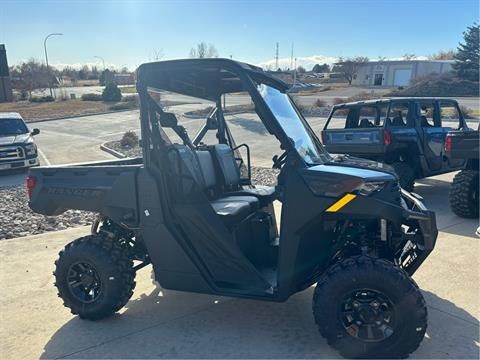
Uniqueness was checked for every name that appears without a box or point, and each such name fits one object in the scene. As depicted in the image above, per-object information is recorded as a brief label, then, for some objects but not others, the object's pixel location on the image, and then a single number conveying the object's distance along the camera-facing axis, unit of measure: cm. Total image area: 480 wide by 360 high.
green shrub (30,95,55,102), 4375
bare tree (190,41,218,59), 3309
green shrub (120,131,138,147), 1523
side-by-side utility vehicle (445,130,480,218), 572
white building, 5681
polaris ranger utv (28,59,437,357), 290
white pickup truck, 1080
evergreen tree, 3962
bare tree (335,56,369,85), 6412
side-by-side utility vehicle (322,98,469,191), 755
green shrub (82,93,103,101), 4256
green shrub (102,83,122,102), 4031
